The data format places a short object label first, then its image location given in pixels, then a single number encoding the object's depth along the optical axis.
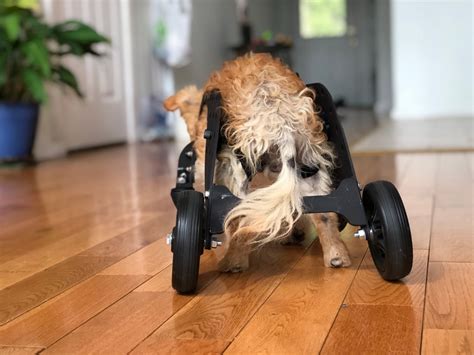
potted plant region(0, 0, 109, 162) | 4.11
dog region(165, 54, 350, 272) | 1.47
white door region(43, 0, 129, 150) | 5.30
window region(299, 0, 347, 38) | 10.38
